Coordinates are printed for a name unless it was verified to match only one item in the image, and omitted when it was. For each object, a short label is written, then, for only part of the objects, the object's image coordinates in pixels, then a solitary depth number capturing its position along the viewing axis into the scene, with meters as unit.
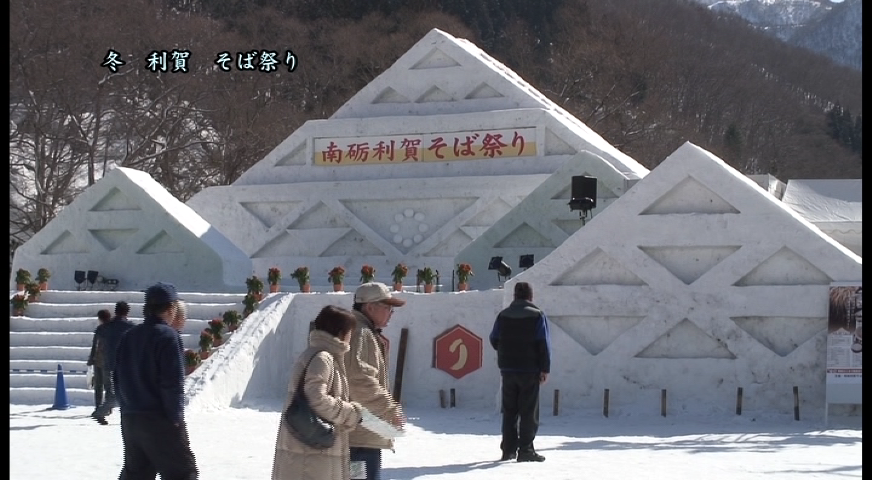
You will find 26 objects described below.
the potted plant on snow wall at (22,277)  19.36
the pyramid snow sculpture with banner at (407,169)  23.38
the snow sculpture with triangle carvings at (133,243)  21.28
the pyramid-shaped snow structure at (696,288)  15.61
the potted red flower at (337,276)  19.12
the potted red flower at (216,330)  17.59
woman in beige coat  6.92
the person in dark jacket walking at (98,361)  14.89
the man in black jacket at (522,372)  11.34
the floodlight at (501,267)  18.94
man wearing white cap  7.56
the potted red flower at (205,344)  17.17
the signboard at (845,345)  15.09
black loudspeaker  19.06
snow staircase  17.17
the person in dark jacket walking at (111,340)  14.36
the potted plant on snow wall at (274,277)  19.38
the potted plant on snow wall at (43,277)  19.77
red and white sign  17.80
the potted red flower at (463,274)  18.52
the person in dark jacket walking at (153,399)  7.56
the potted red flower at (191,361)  16.66
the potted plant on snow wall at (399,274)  18.97
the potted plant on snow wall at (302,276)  19.21
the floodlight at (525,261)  19.22
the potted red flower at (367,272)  18.59
